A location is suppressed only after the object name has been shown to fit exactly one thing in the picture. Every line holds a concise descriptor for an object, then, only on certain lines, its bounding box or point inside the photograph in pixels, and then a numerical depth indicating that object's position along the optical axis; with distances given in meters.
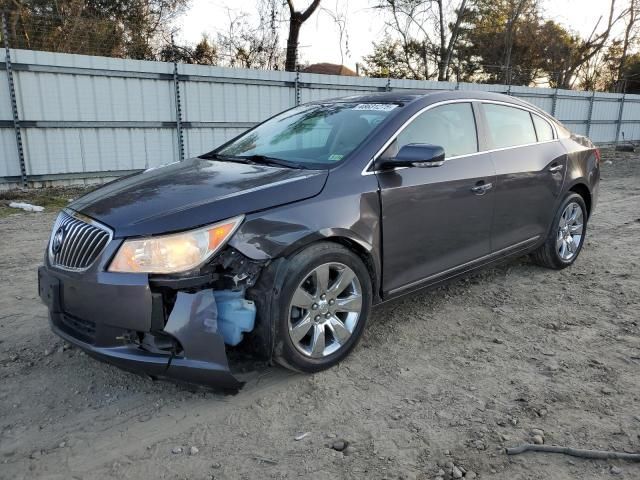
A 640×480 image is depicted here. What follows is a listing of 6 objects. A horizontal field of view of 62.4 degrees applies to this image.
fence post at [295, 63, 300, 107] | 12.18
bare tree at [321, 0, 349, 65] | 20.84
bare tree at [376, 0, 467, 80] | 27.28
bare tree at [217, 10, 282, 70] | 17.97
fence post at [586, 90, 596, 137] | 19.95
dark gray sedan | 2.60
